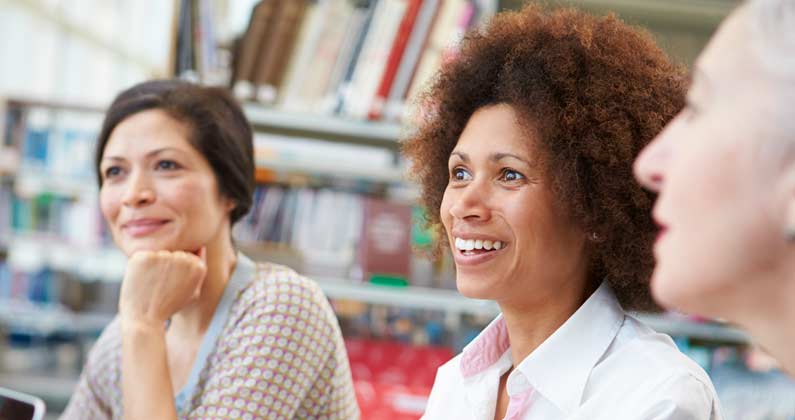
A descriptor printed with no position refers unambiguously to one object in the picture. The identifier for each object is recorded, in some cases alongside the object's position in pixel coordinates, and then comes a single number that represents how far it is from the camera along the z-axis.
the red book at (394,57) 2.55
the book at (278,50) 2.56
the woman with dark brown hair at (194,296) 1.59
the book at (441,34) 2.56
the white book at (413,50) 2.55
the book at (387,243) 2.60
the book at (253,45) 2.56
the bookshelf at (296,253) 2.54
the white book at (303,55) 2.56
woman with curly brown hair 1.24
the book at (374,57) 2.56
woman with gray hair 0.67
